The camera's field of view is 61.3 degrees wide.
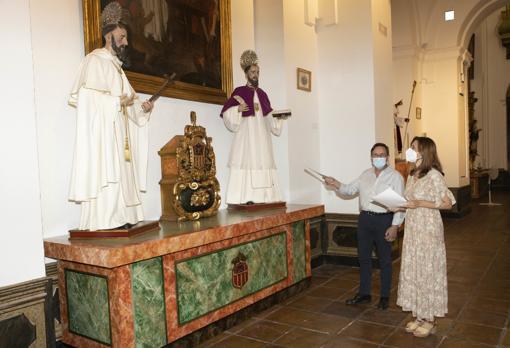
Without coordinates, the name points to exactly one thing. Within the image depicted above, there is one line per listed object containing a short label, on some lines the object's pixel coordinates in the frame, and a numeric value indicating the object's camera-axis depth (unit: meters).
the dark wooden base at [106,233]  3.33
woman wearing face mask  3.58
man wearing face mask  4.39
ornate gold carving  4.23
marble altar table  3.02
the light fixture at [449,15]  10.64
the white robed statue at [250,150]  5.05
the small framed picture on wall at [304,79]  6.06
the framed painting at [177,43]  4.17
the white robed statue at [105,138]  3.29
